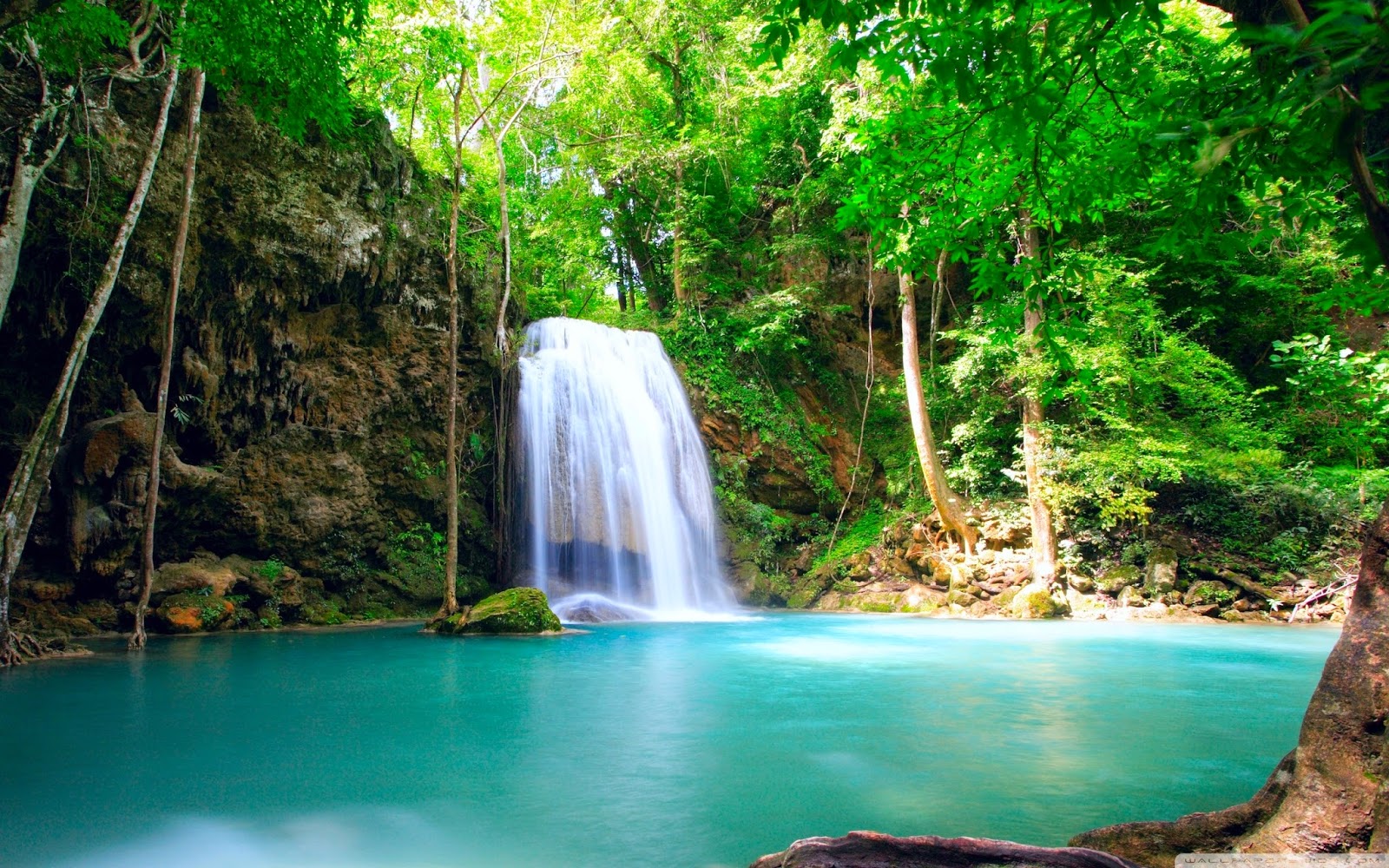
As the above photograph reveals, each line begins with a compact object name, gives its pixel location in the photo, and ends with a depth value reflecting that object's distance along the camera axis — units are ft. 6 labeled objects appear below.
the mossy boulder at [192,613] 33.63
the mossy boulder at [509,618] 35.50
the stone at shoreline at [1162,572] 42.09
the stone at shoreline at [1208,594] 41.19
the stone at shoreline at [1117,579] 43.42
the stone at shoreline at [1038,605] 42.80
